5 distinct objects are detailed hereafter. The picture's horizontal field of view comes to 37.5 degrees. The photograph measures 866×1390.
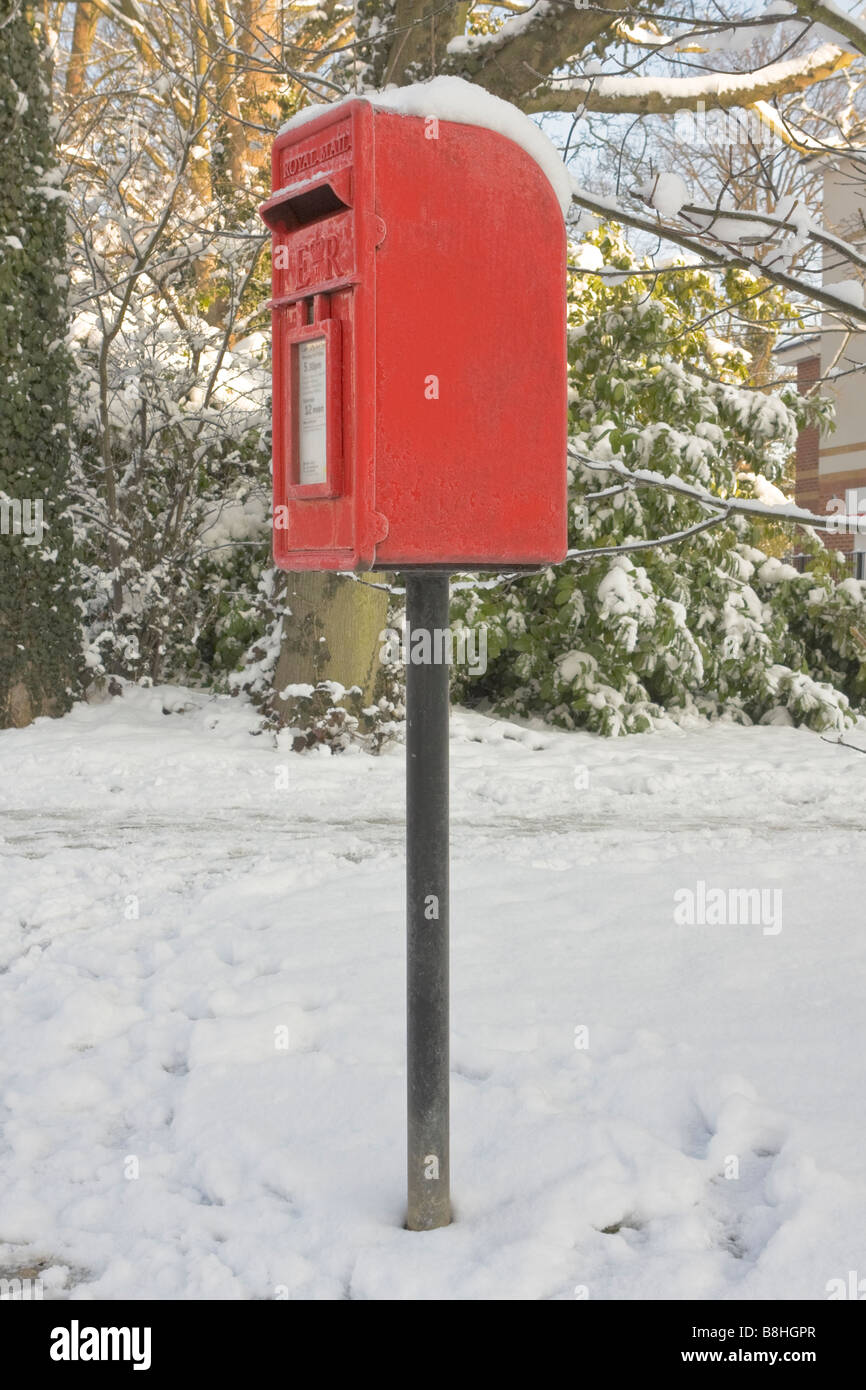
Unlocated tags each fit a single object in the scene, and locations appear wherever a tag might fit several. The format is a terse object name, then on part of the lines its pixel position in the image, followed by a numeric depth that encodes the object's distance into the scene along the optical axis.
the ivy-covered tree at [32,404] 8.66
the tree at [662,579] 8.92
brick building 20.72
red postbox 2.20
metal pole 2.38
